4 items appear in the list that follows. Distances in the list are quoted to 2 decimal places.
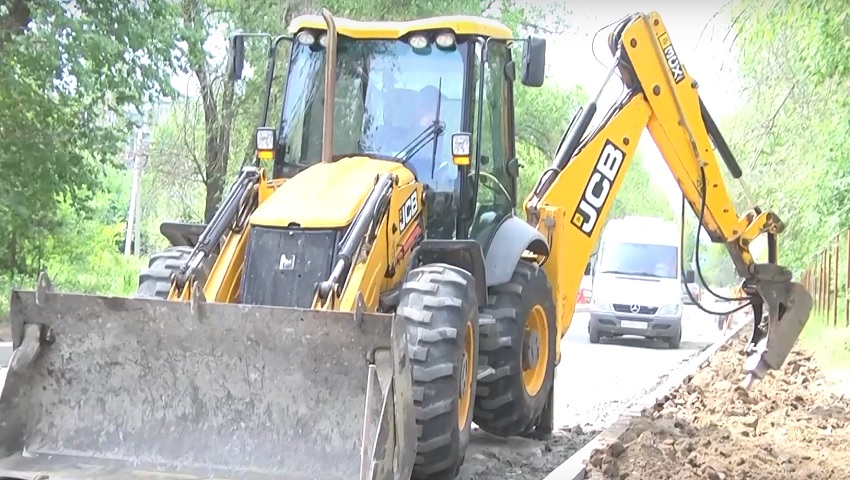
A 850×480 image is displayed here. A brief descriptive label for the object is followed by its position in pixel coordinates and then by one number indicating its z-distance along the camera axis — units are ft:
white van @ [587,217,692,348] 66.90
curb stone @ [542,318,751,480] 21.91
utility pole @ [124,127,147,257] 96.59
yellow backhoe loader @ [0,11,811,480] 17.84
